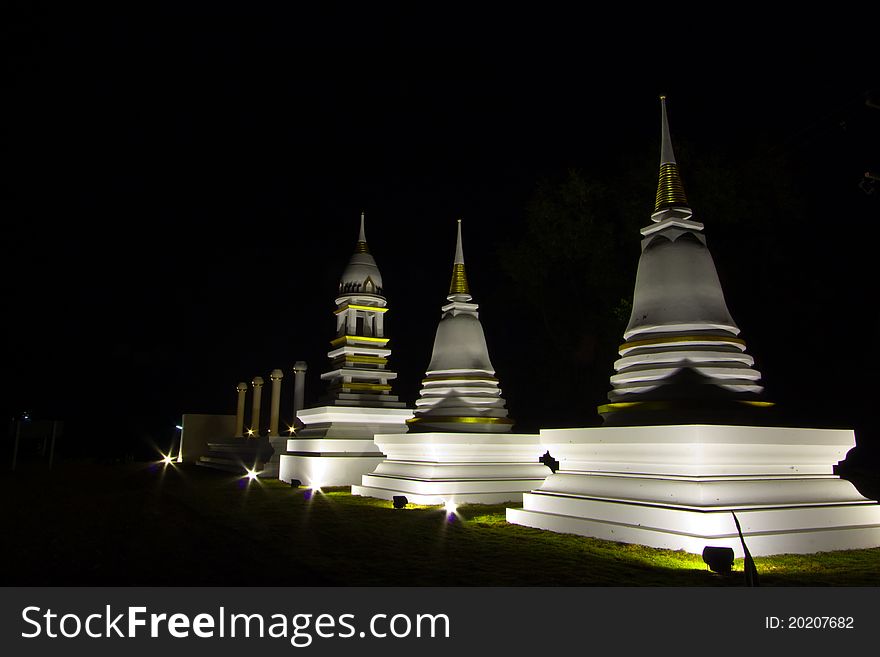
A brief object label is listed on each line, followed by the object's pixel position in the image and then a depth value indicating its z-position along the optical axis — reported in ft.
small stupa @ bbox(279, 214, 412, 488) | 49.78
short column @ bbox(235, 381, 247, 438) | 87.83
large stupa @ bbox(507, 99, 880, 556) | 21.83
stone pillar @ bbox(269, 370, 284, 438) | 76.79
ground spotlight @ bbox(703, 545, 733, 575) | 17.78
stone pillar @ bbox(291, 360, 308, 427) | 71.15
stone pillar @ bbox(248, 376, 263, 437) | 85.25
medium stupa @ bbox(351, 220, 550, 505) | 37.70
